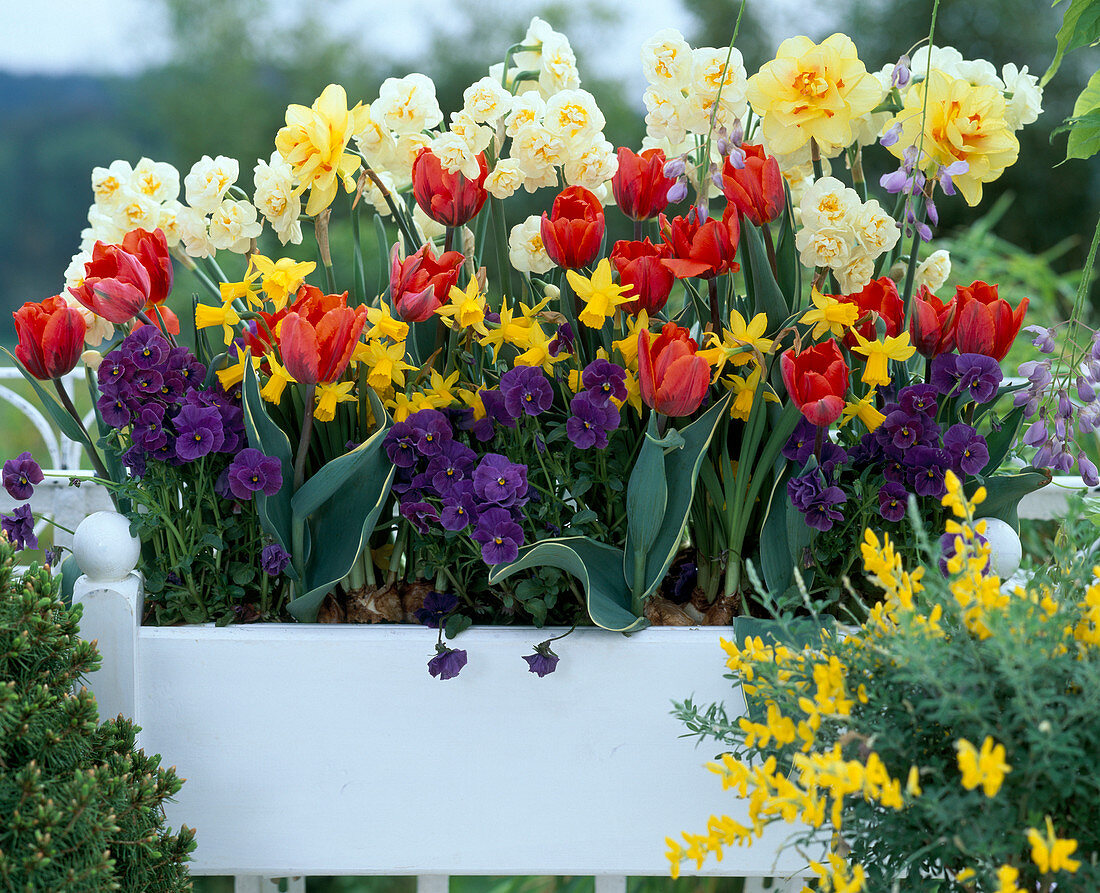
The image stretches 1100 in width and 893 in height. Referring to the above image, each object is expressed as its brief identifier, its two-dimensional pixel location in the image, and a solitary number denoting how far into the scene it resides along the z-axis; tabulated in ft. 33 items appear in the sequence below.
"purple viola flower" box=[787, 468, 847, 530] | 8.66
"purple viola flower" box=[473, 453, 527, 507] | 8.67
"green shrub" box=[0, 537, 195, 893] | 8.20
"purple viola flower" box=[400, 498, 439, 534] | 8.75
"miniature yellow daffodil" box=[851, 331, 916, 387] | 8.67
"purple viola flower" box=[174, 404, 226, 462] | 8.70
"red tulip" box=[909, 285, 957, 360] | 8.82
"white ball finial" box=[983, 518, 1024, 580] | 8.86
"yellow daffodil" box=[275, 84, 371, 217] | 8.85
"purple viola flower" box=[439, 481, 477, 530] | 8.65
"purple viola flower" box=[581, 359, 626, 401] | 8.71
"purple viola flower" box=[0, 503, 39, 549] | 8.92
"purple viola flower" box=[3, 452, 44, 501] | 8.88
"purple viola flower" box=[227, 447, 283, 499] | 8.69
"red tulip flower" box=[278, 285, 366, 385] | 8.52
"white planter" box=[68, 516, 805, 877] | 8.82
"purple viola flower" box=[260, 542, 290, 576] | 8.76
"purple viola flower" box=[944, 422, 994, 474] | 8.74
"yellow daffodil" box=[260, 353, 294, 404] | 8.76
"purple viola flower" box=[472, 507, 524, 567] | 8.62
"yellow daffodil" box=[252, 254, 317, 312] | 8.76
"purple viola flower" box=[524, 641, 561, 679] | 8.73
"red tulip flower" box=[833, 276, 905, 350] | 8.83
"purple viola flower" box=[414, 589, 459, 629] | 8.87
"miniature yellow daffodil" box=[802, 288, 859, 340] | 8.65
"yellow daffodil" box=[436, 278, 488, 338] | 8.75
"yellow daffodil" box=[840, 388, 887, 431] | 8.78
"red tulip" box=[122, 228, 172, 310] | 8.85
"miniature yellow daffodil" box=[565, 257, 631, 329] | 8.70
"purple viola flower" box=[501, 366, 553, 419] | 8.73
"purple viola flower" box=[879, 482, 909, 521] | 8.72
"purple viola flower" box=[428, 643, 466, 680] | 8.72
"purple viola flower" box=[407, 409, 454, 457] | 8.79
